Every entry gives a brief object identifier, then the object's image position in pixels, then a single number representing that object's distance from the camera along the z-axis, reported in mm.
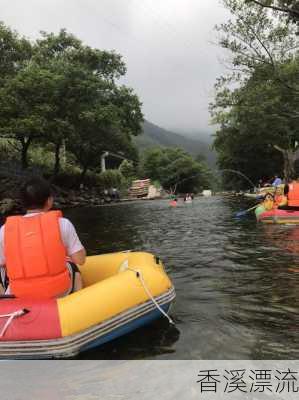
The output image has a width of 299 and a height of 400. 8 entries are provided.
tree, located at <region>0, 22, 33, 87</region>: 29656
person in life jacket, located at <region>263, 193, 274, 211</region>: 15170
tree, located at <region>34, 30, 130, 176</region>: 28250
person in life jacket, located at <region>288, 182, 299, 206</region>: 14028
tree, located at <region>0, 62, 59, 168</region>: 26359
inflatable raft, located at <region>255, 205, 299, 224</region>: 13977
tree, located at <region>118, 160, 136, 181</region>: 55688
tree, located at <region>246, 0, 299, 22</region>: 15278
